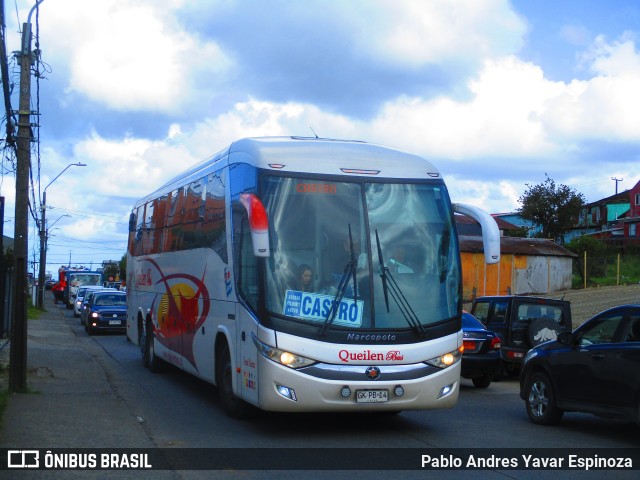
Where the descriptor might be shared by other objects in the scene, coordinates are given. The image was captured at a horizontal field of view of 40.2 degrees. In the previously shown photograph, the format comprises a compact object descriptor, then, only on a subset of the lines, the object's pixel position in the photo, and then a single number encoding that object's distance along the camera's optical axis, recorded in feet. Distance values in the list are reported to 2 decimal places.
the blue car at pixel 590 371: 33.04
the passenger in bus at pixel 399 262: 33.76
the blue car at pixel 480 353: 52.01
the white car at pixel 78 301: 149.59
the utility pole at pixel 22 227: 45.68
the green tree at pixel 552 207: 198.70
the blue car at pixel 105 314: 103.60
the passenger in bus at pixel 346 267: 32.94
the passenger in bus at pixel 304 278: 32.81
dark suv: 56.24
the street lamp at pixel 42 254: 174.19
